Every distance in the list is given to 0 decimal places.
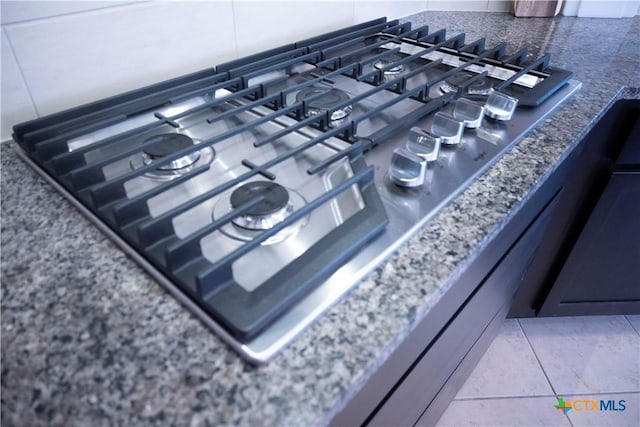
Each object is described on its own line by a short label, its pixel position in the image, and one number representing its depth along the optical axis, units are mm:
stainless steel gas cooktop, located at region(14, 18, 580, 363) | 432
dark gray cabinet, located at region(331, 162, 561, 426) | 556
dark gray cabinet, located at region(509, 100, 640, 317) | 948
